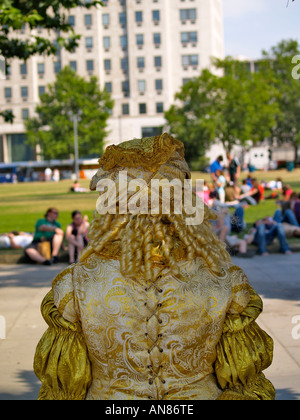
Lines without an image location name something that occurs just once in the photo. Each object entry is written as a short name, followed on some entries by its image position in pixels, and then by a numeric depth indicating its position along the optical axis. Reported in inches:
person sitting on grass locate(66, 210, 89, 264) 436.5
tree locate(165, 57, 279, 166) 2091.5
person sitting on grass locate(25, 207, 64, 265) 446.4
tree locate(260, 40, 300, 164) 2682.1
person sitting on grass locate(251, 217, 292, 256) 463.5
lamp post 2497.5
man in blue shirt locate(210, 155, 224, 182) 757.9
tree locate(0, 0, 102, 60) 437.1
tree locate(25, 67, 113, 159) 2541.8
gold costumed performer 84.9
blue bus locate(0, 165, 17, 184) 2464.3
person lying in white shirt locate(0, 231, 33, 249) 510.3
